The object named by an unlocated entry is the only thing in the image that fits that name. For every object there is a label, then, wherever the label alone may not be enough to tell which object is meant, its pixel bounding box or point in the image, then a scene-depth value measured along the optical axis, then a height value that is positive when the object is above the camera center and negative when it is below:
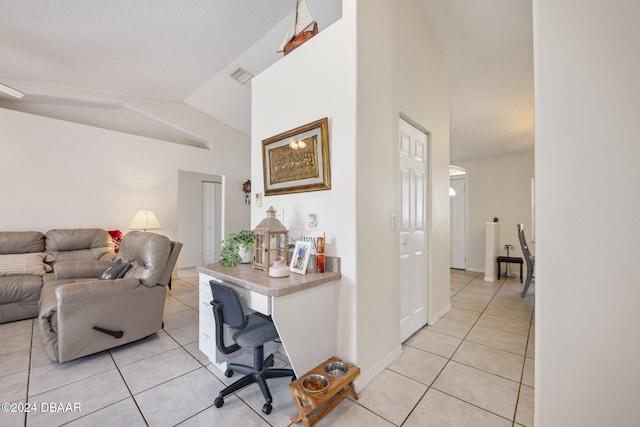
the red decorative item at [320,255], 1.88 -0.31
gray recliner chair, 2.03 -0.80
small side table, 5.04 -0.91
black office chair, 1.56 -0.80
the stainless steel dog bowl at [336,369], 1.68 -1.04
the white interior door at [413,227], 2.44 -0.13
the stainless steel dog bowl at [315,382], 1.52 -1.04
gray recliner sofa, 2.85 -0.73
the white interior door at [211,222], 6.42 -0.20
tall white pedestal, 4.92 -0.75
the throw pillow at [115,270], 2.62 -0.60
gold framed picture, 1.95 +0.47
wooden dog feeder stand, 1.40 -1.04
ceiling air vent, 4.03 +2.30
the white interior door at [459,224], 6.05 -0.23
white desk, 1.53 -0.61
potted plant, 2.18 -0.31
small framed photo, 1.82 -0.32
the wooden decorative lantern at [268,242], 1.92 -0.22
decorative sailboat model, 2.18 +1.66
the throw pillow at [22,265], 3.02 -0.64
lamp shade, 4.29 -0.13
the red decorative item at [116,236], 4.10 -0.38
